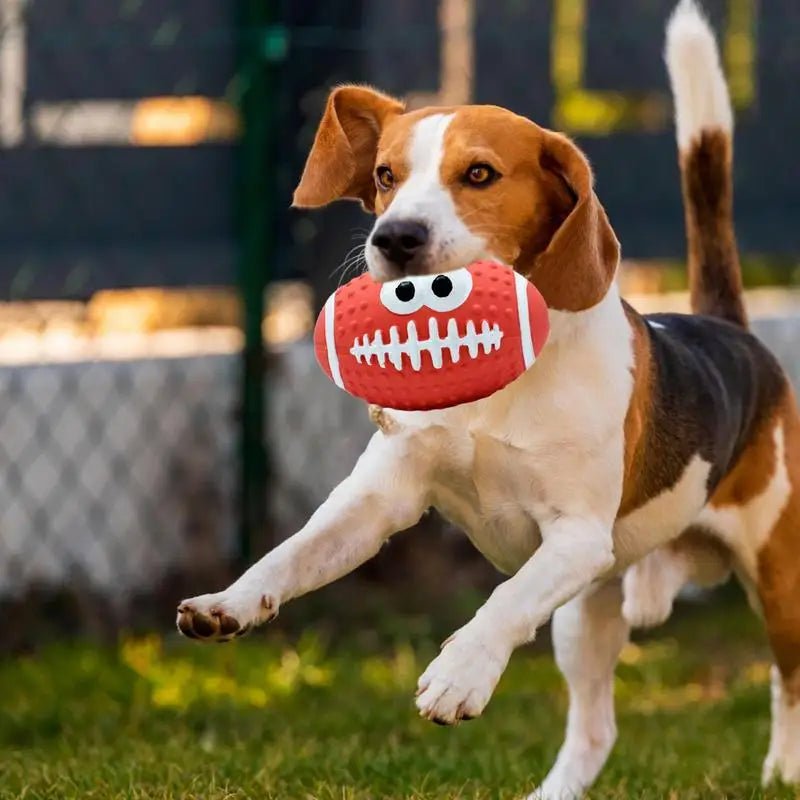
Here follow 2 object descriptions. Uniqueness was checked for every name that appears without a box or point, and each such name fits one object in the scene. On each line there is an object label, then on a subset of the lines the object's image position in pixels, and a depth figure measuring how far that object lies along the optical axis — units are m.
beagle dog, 7.43
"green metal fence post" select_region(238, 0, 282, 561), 13.48
